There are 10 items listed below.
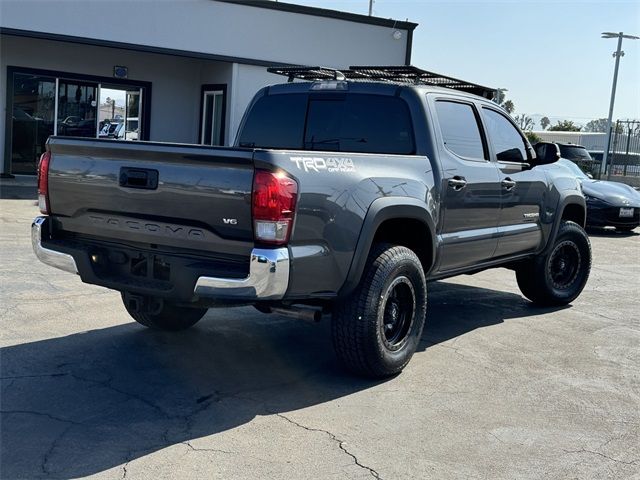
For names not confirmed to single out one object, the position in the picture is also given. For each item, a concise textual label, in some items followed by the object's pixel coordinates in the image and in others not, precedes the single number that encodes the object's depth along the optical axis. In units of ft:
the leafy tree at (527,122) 227.24
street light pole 111.55
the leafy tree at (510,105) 261.11
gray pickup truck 14.28
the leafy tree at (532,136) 147.17
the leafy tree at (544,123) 399.20
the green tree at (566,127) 215.51
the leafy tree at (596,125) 269.62
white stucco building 54.65
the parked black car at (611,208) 48.47
